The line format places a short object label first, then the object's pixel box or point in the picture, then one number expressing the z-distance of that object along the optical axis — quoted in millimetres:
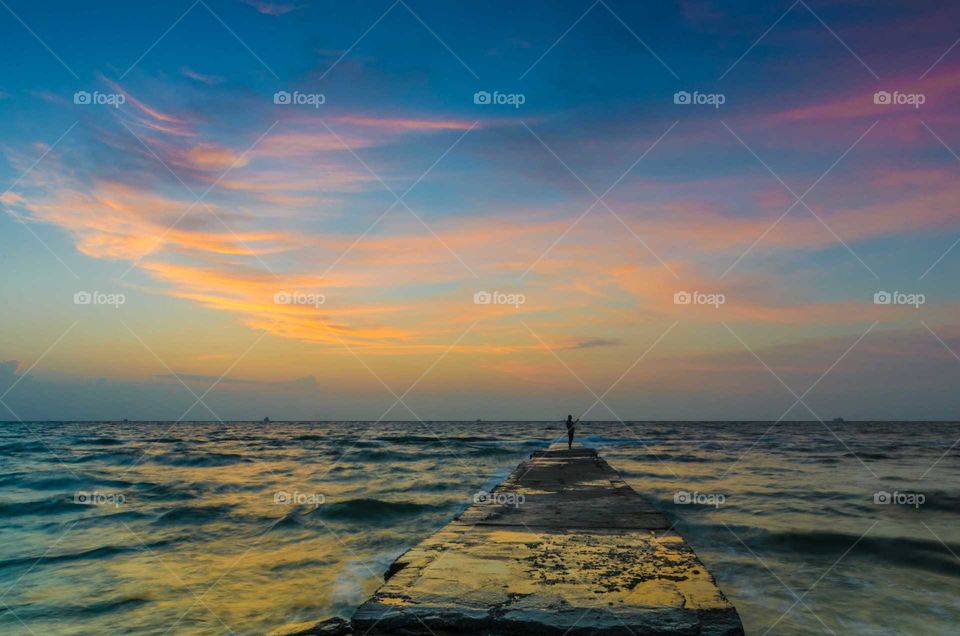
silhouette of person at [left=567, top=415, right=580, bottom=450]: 29391
